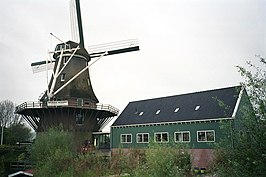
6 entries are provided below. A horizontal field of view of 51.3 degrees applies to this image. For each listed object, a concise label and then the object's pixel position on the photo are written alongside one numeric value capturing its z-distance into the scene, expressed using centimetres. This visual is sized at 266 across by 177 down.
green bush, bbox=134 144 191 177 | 1121
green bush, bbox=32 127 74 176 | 1628
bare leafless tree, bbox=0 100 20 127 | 5560
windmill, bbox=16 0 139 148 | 2748
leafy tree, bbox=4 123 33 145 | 3866
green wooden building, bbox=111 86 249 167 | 2284
